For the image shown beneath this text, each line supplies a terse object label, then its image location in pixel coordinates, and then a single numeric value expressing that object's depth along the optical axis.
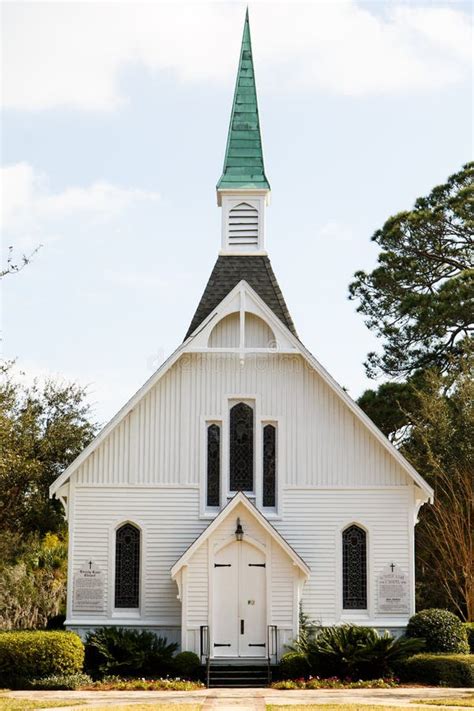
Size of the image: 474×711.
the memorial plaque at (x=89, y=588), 26.88
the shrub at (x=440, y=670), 23.38
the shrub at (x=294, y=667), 24.53
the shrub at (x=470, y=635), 26.66
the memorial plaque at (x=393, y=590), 27.02
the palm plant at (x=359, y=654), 24.14
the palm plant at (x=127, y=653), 24.86
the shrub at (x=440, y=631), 25.61
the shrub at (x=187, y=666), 24.72
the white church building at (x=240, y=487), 26.91
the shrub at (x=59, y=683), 23.33
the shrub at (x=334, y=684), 23.30
